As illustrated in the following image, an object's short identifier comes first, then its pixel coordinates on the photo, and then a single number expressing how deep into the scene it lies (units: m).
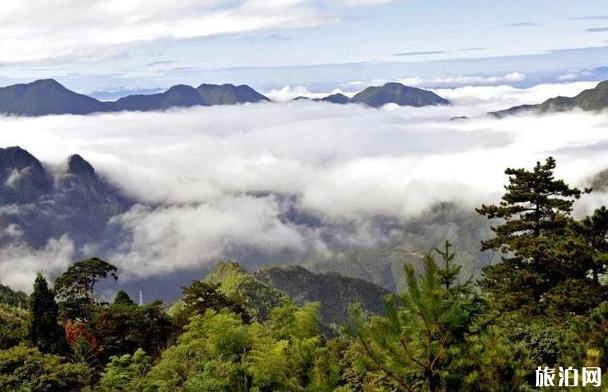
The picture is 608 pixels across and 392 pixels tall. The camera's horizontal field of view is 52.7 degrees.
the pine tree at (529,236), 37.28
